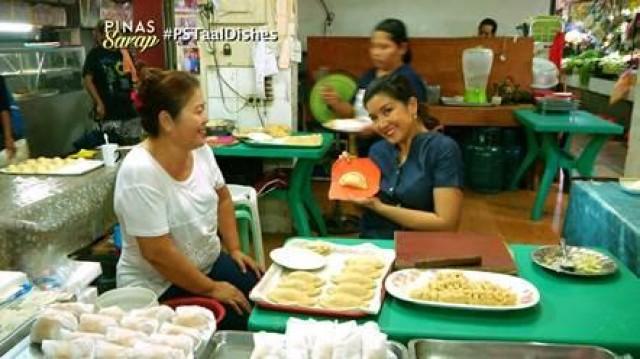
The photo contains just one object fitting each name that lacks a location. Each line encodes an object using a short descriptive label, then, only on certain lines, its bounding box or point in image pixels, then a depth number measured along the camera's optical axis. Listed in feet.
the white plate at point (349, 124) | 11.19
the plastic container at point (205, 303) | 5.73
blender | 17.44
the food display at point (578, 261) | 5.14
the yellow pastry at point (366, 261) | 5.29
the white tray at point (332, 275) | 4.43
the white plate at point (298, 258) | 5.27
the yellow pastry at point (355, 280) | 4.88
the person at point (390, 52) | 10.57
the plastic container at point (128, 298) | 4.71
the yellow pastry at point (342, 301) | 4.50
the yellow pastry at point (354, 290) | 4.68
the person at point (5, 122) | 11.18
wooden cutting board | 5.17
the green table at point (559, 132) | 14.08
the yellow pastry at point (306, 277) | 4.98
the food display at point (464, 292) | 4.52
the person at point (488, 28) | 19.54
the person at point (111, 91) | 15.56
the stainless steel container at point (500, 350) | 3.89
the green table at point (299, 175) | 11.48
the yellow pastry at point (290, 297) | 4.57
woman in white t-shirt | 6.01
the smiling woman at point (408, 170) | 6.64
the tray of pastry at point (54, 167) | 8.86
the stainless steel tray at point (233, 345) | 3.85
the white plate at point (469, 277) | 4.45
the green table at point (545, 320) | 4.14
